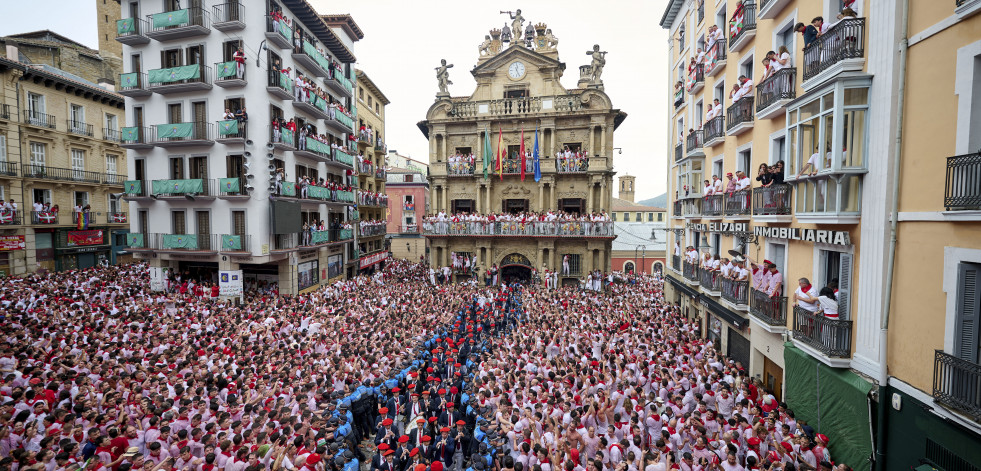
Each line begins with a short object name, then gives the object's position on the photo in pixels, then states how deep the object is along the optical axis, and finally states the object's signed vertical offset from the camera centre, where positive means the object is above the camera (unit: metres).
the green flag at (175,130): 22.06 +4.58
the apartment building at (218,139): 21.83 +4.15
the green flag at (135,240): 23.27 -1.42
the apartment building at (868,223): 6.77 -0.18
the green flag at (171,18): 21.73 +10.43
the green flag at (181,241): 22.41 -1.43
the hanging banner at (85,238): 28.86 -1.65
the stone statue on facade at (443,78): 32.41 +10.83
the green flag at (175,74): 21.67 +7.49
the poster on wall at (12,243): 24.06 -1.66
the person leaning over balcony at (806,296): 9.90 -1.95
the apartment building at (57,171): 25.05 +2.99
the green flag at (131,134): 22.98 +4.51
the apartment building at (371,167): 35.97 +4.38
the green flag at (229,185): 21.67 +1.58
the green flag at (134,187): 23.30 +1.57
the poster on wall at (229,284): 20.73 -3.48
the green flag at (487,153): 30.64 +4.61
